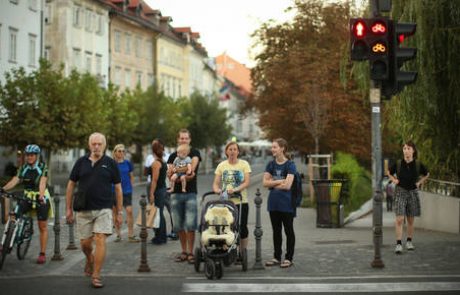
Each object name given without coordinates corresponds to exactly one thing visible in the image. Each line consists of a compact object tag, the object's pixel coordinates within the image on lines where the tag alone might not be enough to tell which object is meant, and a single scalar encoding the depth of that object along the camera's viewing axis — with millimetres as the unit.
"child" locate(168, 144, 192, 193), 11500
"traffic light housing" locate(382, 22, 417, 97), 11555
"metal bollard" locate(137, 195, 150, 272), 10692
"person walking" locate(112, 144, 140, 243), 14891
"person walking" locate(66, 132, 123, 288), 9492
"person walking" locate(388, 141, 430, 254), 12508
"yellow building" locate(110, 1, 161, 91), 65688
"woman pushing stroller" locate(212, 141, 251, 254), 10930
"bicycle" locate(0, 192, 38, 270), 10992
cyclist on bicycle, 11352
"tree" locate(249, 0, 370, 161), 33156
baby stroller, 10016
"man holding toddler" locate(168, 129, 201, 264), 11484
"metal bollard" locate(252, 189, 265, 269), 10898
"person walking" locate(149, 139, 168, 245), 14000
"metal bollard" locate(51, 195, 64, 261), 11930
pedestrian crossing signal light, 11422
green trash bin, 17719
